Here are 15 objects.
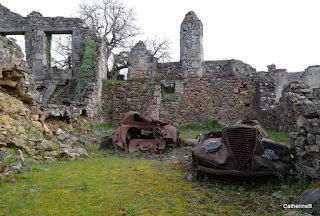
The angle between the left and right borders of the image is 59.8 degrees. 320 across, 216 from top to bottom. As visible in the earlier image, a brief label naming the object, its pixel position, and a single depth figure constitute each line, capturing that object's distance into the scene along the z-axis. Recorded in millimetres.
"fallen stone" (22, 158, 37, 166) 5025
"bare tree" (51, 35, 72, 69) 25672
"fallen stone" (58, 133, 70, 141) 7755
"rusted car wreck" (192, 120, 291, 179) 3939
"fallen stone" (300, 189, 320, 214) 2805
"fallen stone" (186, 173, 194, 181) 4402
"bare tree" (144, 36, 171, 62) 30500
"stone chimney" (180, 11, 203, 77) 14523
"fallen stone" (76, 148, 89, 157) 6463
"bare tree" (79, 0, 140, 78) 25359
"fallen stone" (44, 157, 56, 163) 5546
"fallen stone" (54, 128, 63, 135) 7971
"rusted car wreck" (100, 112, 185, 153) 7199
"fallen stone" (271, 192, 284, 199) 3432
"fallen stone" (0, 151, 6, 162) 4930
